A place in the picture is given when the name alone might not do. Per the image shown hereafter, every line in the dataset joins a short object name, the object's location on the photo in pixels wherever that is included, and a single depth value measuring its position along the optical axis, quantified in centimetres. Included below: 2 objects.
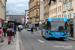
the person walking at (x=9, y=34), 826
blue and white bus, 1096
